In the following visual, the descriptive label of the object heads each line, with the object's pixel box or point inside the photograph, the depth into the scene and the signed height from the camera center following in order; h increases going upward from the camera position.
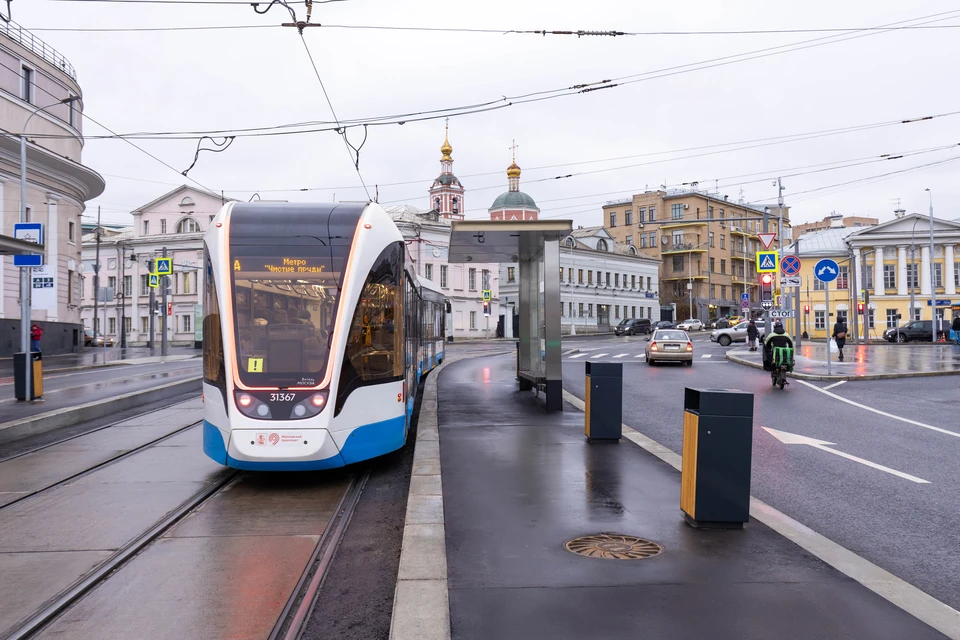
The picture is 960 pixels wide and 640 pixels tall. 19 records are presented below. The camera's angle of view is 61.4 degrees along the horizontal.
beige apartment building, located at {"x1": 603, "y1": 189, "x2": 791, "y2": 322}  98.19 +10.21
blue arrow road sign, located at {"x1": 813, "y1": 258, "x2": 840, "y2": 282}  22.62 +1.55
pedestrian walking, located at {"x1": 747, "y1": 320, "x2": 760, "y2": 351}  41.72 -0.50
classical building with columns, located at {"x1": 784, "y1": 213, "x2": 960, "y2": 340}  72.00 +4.94
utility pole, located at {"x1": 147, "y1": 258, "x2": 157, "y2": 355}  44.04 +1.71
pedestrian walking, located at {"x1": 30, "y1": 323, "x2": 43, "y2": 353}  33.69 -0.23
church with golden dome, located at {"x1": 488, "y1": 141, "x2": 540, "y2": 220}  85.00 +13.05
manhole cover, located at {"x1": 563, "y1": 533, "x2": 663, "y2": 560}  5.82 -1.64
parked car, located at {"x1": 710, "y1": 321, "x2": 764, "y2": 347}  50.81 -0.55
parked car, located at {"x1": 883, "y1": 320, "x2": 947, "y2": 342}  57.16 -0.51
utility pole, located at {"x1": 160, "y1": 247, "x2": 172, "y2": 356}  44.31 +0.24
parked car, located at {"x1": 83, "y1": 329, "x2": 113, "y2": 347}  64.59 -0.83
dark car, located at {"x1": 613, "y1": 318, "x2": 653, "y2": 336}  75.56 -0.15
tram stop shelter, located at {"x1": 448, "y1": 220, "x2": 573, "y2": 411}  13.83 +1.08
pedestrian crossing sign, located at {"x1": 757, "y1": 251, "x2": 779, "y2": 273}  29.05 +2.29
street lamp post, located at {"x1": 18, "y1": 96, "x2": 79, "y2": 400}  16.91 +0.22
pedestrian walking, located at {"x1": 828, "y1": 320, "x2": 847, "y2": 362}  33.62 -0.32
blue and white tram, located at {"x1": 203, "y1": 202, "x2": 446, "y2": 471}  8.34 -0.10
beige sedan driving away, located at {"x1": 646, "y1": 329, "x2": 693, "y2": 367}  30.84 -0.88
